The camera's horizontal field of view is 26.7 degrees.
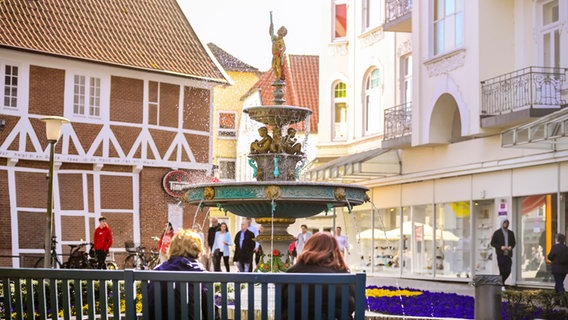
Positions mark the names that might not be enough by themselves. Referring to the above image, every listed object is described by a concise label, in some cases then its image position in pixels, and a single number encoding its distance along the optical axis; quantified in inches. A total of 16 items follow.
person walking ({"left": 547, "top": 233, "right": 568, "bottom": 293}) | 993.5
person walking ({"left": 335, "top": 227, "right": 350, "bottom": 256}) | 1268.0
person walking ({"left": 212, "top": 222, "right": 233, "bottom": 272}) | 1218.9
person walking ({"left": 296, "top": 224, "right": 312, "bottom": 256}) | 1270.2
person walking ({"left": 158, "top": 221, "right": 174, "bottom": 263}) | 1182.3
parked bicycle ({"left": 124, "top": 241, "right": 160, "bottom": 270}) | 1456.7
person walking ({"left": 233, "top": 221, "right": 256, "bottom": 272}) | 1135.6
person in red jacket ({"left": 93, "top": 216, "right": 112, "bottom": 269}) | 1250.6
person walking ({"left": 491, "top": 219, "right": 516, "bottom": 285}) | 1103.0
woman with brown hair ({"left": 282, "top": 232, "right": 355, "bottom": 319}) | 352.2
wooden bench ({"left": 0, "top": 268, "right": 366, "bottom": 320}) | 313.9
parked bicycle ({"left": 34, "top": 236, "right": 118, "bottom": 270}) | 1311.5
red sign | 1665.8
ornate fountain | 706.2
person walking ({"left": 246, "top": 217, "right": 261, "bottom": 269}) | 1161.4
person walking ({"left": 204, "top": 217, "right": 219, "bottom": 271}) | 1261.1
